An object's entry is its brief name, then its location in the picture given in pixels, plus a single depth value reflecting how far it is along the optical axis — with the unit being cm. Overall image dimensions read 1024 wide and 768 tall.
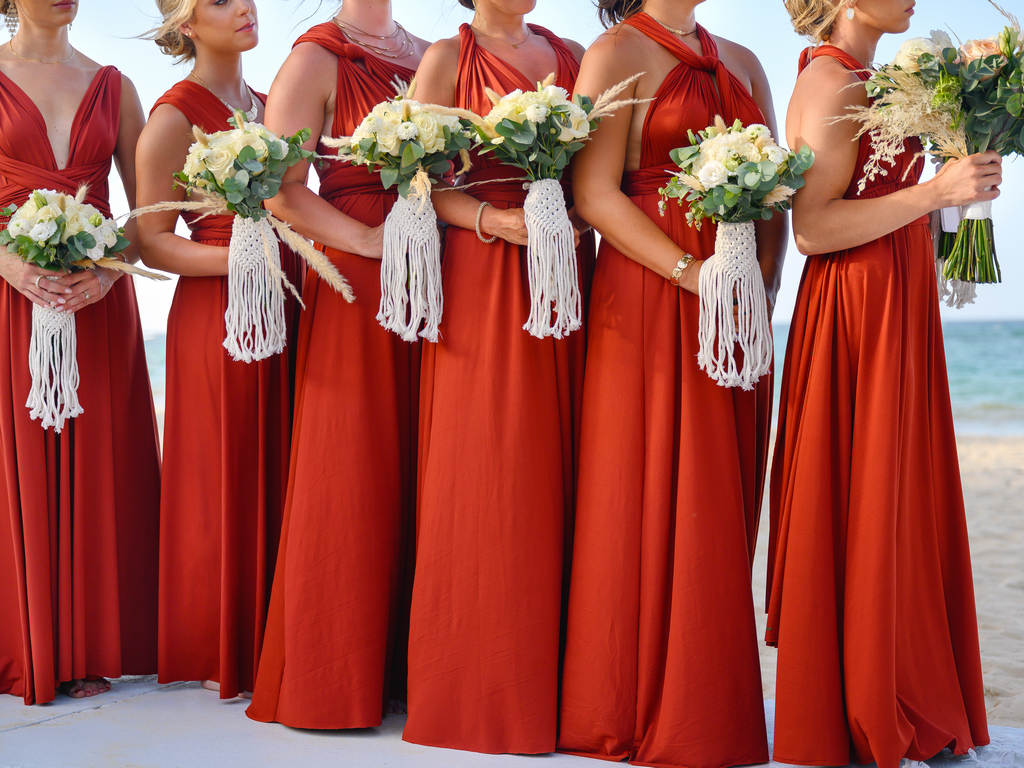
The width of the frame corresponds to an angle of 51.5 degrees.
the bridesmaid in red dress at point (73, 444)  387
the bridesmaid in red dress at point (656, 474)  315
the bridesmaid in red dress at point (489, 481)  329
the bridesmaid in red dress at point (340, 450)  348
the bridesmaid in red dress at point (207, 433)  385
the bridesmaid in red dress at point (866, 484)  305
